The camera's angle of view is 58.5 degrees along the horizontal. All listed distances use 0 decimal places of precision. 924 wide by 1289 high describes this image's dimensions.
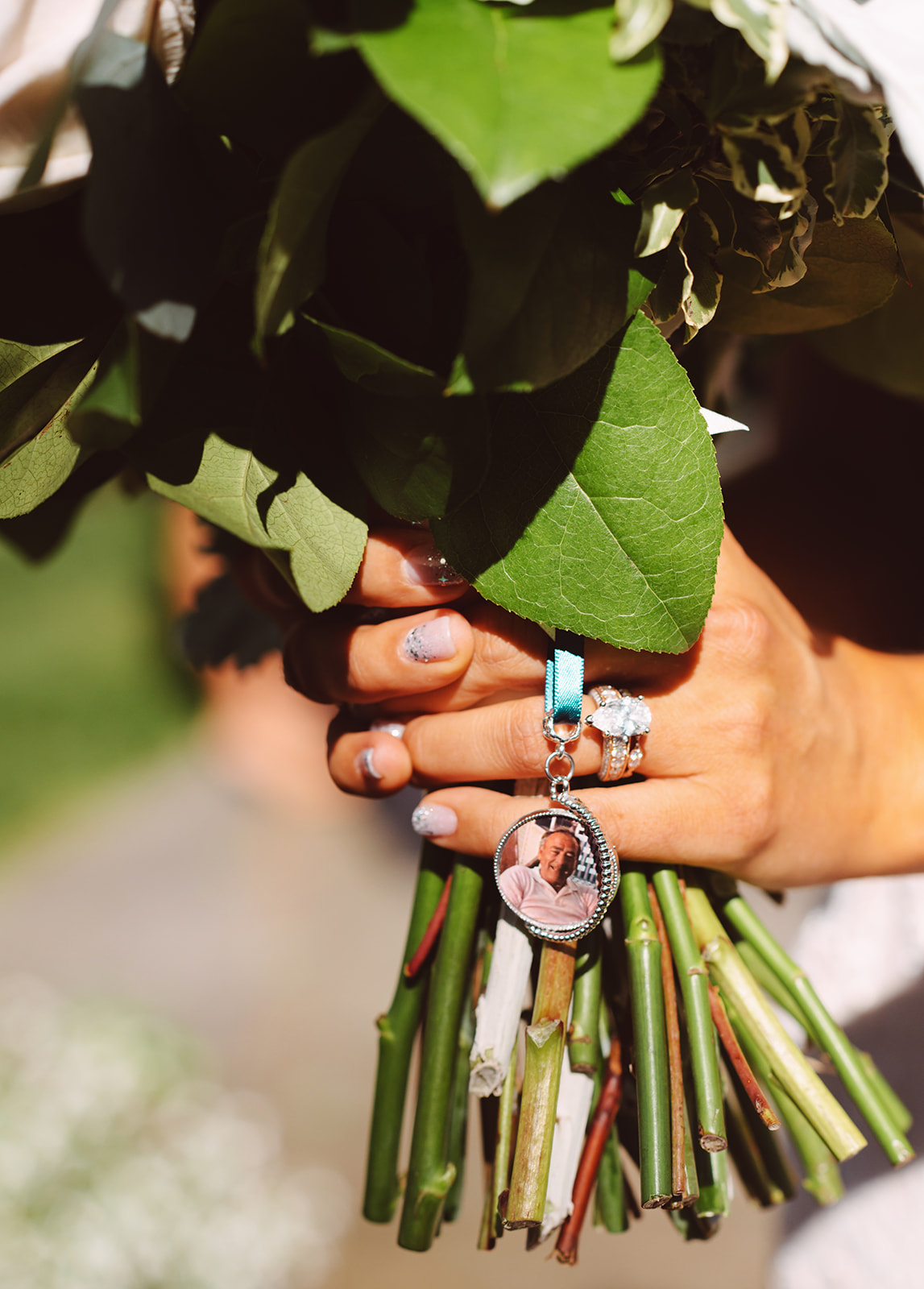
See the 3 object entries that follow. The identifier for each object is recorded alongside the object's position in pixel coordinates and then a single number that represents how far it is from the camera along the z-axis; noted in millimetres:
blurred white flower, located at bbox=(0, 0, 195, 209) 280
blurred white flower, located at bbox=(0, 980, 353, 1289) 990
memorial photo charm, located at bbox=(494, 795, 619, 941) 448
